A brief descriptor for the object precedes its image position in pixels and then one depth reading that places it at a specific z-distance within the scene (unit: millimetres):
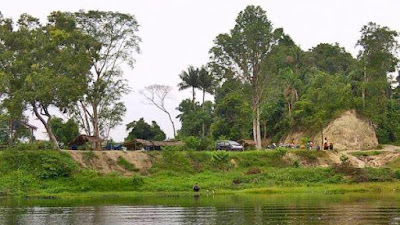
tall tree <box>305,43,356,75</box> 105750
